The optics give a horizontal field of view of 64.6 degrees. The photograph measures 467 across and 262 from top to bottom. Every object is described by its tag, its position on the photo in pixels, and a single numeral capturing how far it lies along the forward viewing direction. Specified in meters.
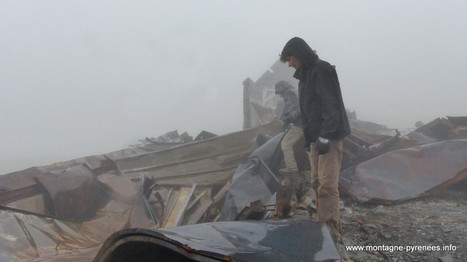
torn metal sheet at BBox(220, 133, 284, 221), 3.84
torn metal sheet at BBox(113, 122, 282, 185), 6.02
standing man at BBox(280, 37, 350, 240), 2.94
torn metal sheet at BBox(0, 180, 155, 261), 3.84
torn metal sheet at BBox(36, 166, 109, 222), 4.76
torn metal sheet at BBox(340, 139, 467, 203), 4.01
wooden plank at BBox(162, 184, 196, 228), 4.70
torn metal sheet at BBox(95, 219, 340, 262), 1.28
